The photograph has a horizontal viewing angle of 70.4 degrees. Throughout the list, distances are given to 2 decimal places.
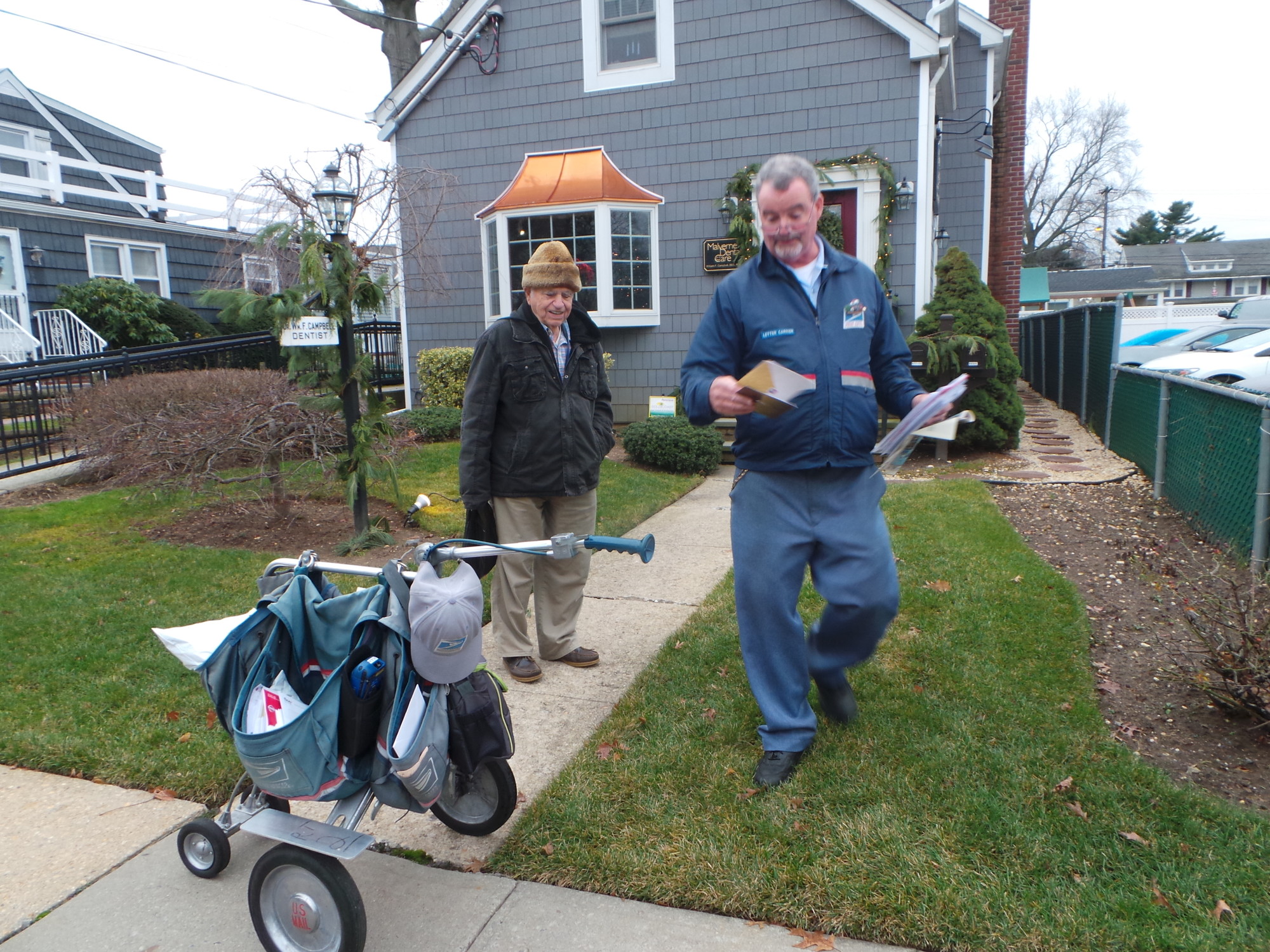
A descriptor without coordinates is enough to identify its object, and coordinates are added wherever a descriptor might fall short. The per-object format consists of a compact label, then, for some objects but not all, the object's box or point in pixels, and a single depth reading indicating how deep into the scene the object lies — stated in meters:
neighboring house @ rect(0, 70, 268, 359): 14.29
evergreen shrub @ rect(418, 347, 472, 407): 12.09
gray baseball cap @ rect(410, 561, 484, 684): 2.16
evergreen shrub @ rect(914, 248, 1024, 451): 9.50
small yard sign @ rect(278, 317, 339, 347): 5.55
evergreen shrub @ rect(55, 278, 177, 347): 14.56
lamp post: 5.64
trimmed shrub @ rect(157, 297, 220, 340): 15.55
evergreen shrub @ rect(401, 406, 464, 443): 10.47
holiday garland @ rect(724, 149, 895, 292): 10.42
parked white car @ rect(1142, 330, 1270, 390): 12.22
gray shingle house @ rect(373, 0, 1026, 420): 10.51
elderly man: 3.85
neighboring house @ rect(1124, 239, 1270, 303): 50.31
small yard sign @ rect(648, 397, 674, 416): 9.99
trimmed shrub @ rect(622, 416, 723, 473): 9.26
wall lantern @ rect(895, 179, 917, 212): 10.37
